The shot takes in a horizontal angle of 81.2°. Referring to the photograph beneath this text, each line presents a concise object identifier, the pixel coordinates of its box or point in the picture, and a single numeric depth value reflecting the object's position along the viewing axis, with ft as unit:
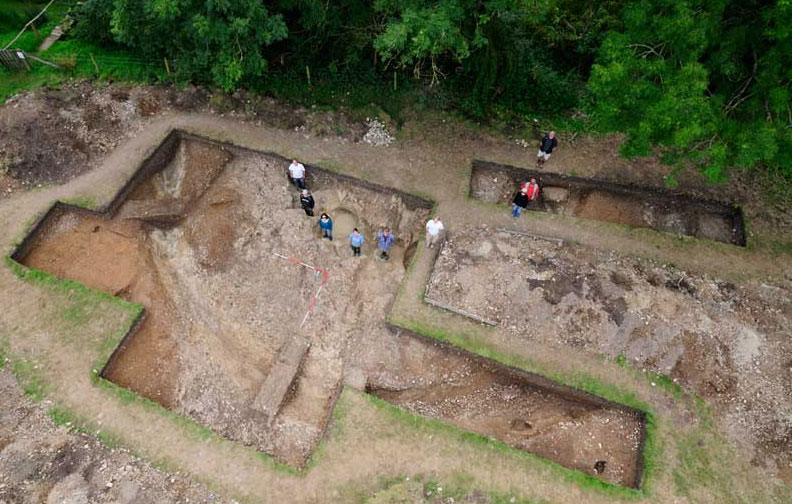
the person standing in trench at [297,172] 48.19
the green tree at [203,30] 40.27
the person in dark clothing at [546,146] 48.60
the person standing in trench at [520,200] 45.09
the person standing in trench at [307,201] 45.60
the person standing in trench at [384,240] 43.46
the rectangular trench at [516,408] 35.70
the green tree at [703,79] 31.53
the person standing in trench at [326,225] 44.01
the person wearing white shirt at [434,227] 42.78
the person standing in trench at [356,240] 43.70
